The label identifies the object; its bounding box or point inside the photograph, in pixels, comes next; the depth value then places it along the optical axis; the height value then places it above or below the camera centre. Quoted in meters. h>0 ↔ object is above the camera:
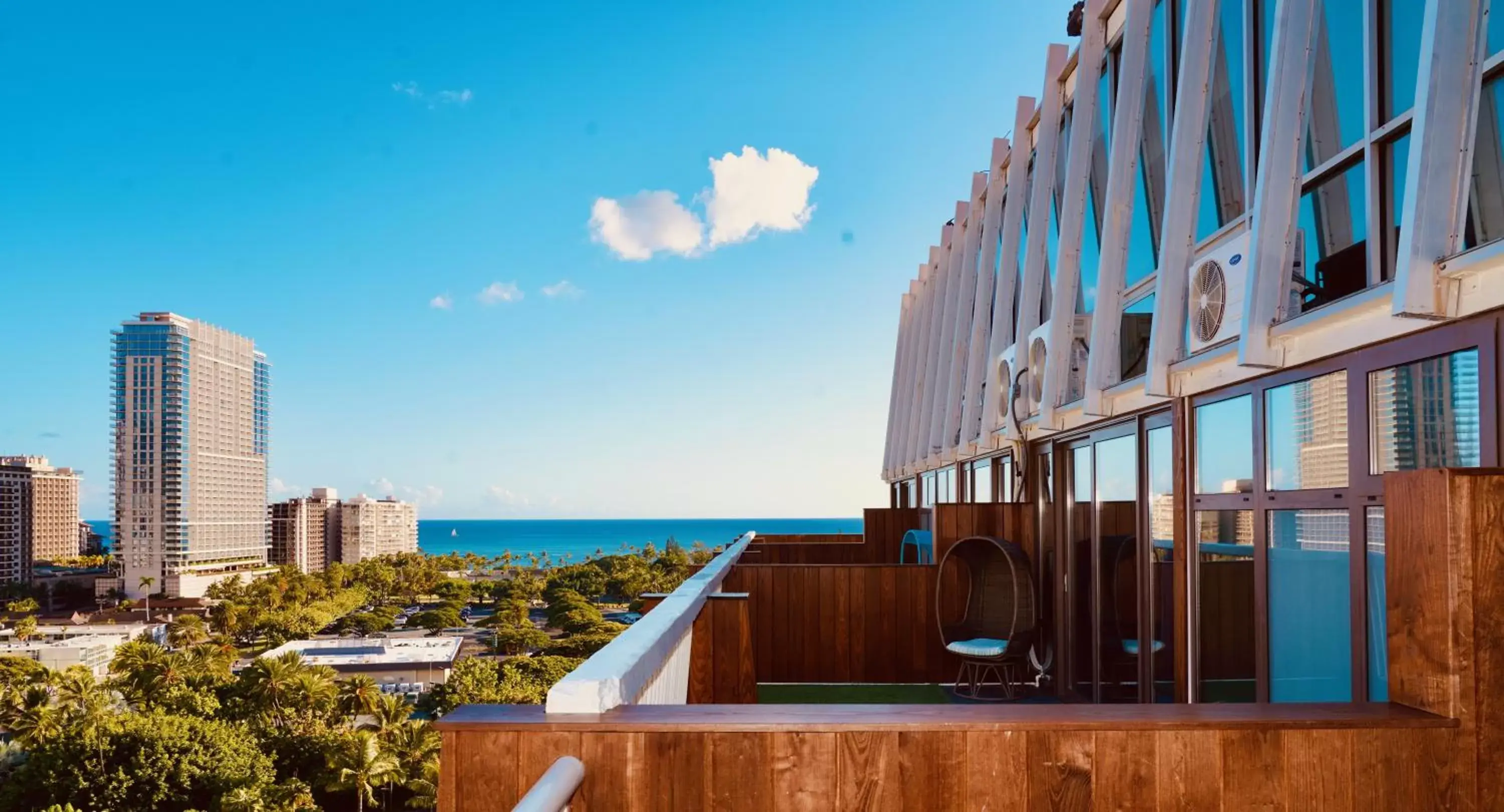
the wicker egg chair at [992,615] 6.44 -1.09
